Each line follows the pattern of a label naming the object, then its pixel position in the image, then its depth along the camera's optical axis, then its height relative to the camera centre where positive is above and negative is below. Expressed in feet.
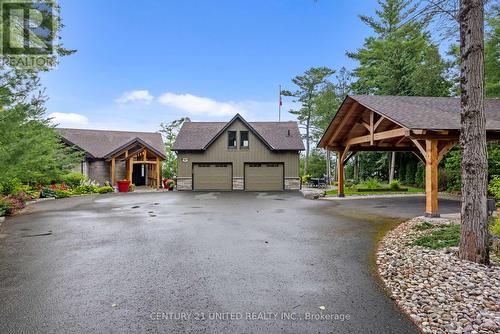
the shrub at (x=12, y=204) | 33.88 -4.47
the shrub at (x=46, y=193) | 53.83 -4.61
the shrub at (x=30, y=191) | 50.78 -4.11
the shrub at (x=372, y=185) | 60.64 -3.70
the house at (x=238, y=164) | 71.05 +1.02
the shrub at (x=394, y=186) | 60.49 -3.84
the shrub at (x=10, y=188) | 43.61 -2.99
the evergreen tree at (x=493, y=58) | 55.62 +21.65
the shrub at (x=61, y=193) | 54.60 -4.79
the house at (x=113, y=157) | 74.49 +2.98
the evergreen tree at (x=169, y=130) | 117.91 +15.71
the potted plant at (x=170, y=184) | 73.31 -4.10
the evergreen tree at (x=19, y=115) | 25.93 +5.09
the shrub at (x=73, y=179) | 62.39 -2.41
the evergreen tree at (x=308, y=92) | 108.06 +29.49
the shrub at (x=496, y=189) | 21.27 -1.59
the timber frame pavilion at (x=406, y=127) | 29.27 +5.15
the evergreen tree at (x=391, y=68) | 68.54 +26.02
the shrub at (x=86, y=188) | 60.87 -4.36
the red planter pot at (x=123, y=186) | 68.69 -4.24
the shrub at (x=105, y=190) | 64.44 -4.85
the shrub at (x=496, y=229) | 17.94 -3.89
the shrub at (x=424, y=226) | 23.59 -4.90
